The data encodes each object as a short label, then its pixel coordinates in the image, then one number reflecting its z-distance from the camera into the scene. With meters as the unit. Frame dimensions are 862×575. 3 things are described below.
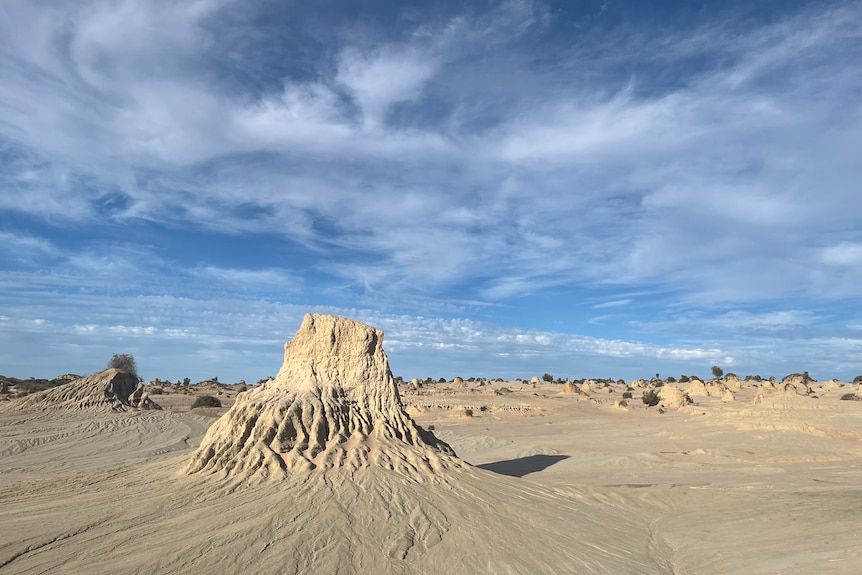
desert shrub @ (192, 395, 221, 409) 42.66
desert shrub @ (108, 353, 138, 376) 55.76
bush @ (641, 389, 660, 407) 42.86
